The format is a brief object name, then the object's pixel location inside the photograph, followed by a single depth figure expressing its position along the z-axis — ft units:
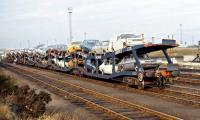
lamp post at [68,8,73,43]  215.96
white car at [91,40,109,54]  98.11
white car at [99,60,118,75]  88.93
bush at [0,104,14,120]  42.64
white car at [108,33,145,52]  79.54
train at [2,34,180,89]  70.90
